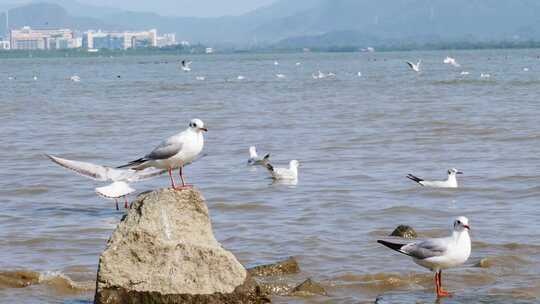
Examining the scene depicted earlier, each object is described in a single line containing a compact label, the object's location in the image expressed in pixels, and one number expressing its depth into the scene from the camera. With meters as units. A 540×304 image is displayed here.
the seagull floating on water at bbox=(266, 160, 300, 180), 14.52
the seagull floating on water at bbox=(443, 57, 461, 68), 59.56
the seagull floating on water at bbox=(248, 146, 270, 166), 15.72
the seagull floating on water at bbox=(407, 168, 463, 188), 13.41
